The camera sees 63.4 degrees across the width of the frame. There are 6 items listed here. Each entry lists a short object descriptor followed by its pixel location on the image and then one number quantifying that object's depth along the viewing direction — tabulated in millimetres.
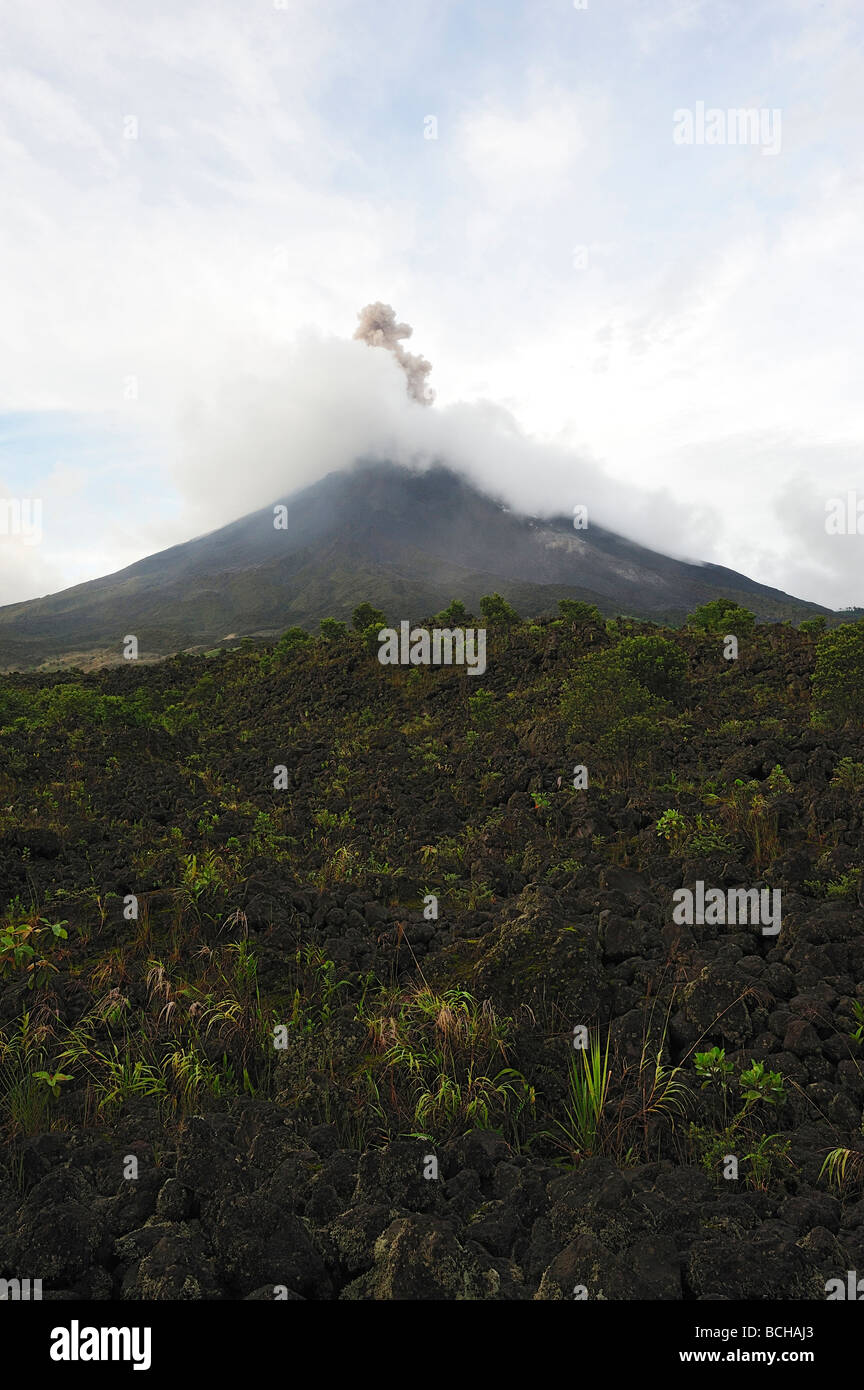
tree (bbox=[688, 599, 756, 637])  20250
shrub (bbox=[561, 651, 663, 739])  10906
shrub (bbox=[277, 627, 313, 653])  25206
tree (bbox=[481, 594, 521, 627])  23547
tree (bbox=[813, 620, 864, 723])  10945
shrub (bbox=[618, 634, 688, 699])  13129
